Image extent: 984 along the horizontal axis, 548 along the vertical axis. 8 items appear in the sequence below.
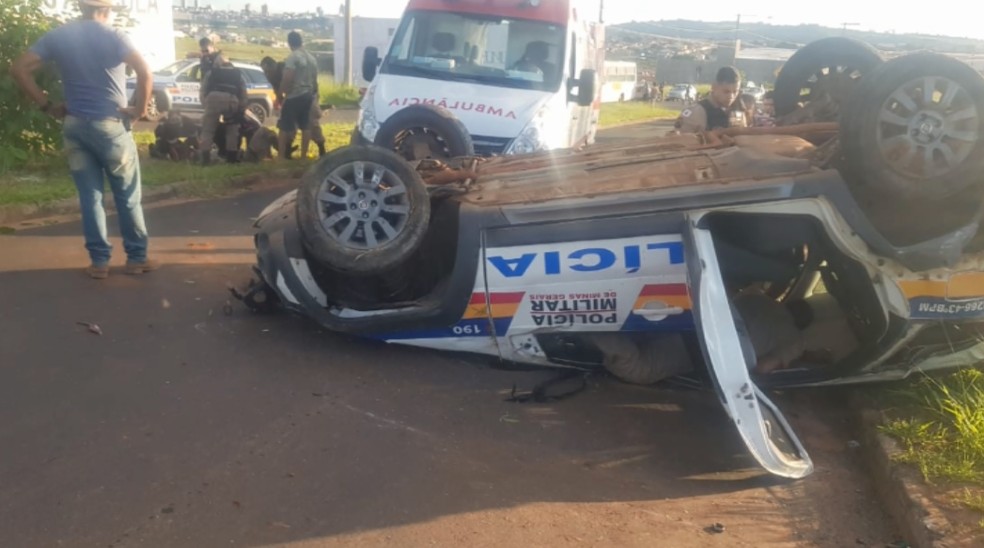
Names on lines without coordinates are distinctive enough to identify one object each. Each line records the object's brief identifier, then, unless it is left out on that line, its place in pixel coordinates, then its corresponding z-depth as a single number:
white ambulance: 8.75
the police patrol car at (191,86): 21.64
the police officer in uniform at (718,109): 7.39
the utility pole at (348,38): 23.89
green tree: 9.79
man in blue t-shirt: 6.55
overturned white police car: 4.54
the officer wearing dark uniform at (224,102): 12.01
